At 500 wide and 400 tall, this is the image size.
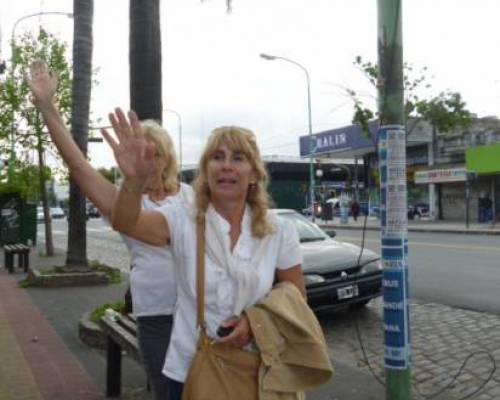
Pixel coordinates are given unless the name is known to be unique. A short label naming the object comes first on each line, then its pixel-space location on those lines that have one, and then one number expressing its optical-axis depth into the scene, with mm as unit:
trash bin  23812
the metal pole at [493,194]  32897
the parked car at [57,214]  73938
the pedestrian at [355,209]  41688
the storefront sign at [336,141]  40906
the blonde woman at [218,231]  2381
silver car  8008
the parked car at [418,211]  39750
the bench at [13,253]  15312
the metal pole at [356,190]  49759
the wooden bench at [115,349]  5156
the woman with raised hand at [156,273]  3164
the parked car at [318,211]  46594
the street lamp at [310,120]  38906
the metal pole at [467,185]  28828
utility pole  4156
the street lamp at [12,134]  18984
